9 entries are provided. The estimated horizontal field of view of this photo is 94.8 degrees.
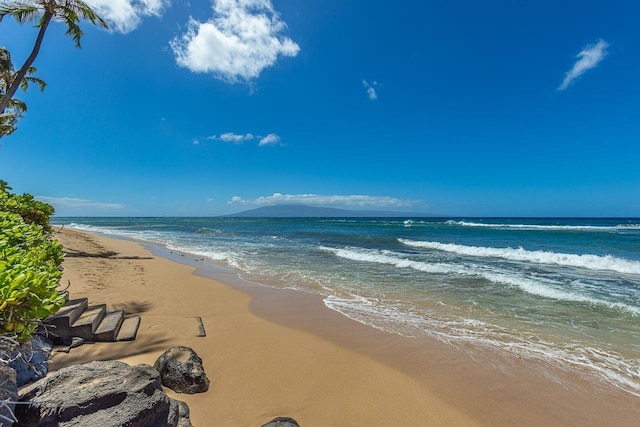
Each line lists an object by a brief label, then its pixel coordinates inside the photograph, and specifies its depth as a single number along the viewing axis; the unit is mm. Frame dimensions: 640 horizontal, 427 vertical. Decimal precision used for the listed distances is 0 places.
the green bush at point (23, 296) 1874
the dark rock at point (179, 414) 2891
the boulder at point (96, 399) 2340
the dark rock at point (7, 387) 2055
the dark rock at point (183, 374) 3820
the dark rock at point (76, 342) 4801
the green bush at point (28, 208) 6535
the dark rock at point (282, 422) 3188
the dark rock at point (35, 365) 3309
